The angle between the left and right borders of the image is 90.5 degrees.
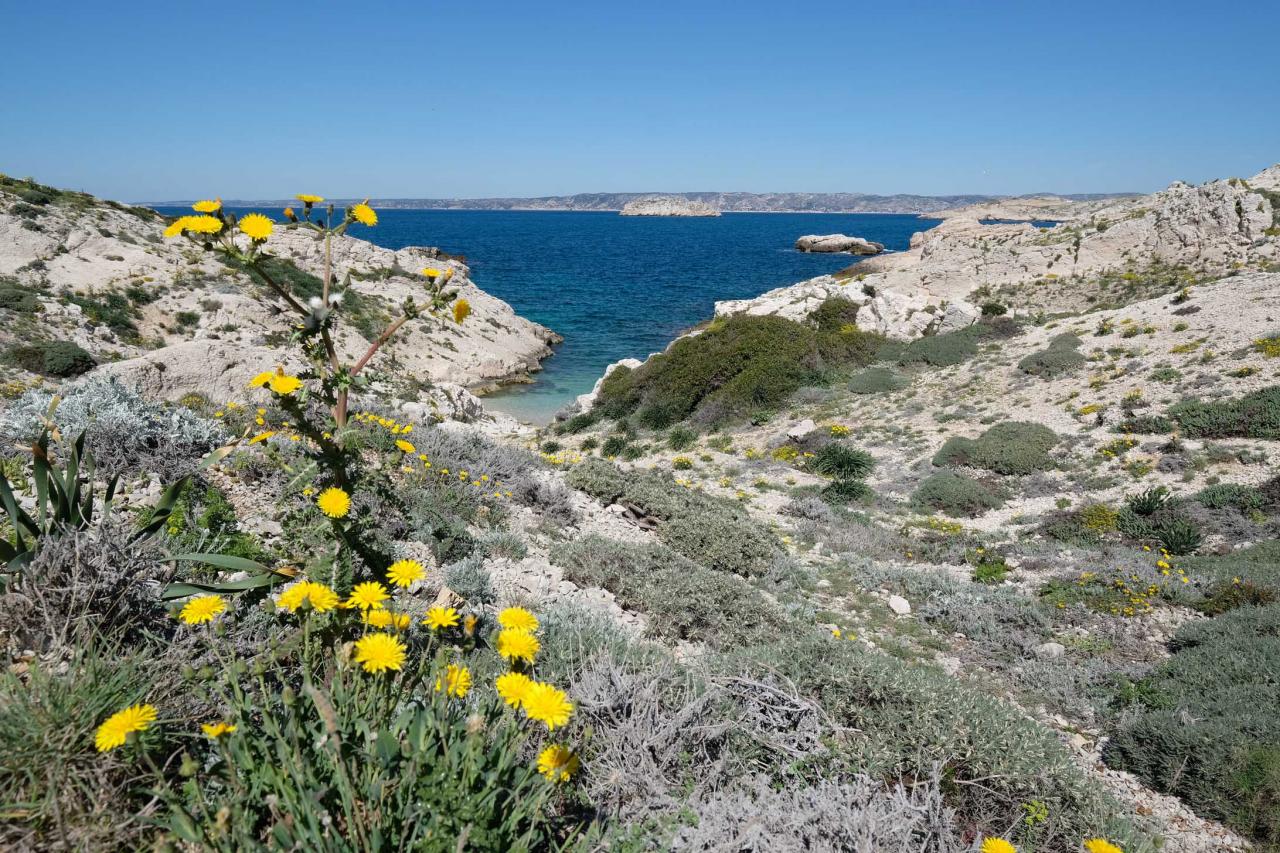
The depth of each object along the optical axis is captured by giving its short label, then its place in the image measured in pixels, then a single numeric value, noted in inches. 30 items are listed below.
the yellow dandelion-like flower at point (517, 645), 82.7
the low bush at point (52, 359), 533.0
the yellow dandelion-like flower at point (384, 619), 89.9
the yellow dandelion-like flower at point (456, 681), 84.1
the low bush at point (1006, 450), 527.2
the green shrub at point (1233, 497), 400.5
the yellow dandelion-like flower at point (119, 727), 70.7
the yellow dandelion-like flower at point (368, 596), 93.9
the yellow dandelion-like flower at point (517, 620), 91.1
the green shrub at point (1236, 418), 486.0
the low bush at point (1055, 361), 695.7
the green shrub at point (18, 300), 720.3
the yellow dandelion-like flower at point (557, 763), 75.5
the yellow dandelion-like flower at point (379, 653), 81.0
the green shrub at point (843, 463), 555.8
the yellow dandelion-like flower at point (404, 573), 99.6
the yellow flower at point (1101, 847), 81.2
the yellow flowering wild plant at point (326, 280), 94.7
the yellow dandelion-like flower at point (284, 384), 96.7
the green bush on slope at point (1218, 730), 165.9
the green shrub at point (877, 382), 770.2
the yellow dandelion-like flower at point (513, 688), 77.4
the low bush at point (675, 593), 221.0
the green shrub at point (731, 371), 781.9
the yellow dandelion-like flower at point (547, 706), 75.8
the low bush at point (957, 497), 474.0
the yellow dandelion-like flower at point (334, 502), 96.2
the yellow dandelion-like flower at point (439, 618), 90.2
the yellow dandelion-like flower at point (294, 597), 91.9
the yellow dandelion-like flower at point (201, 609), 89.0
